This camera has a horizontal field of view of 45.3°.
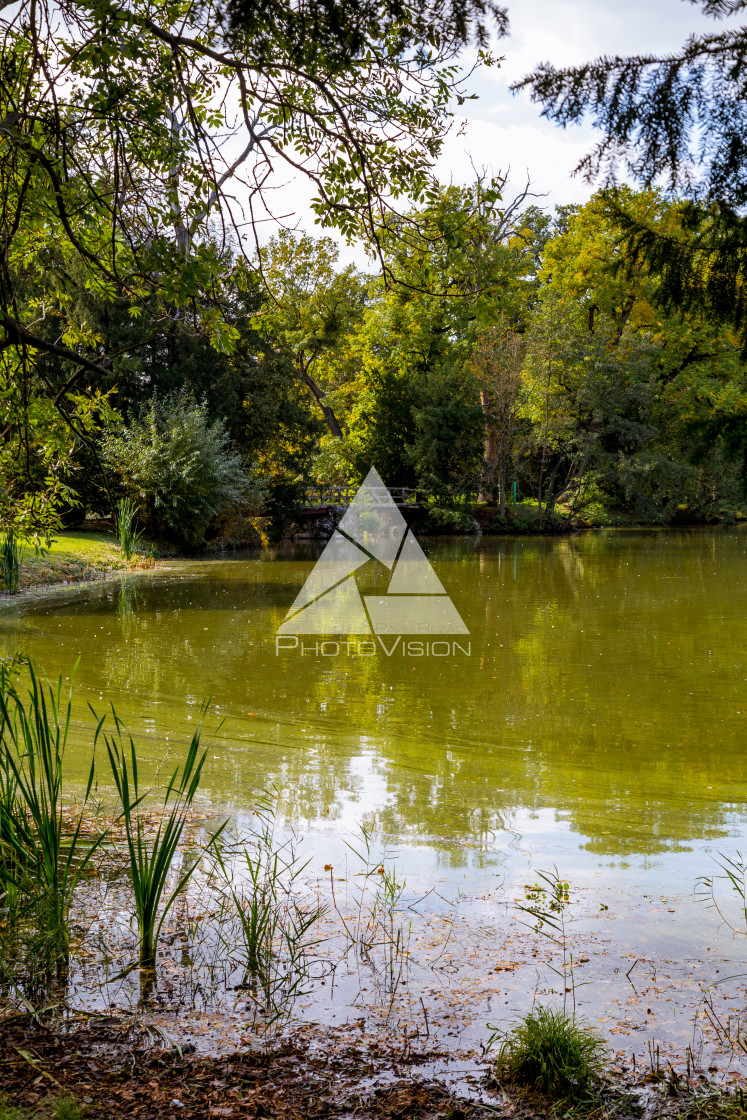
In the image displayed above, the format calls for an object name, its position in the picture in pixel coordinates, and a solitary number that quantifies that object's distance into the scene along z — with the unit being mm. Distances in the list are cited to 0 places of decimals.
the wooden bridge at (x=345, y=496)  30812
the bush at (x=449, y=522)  29953
